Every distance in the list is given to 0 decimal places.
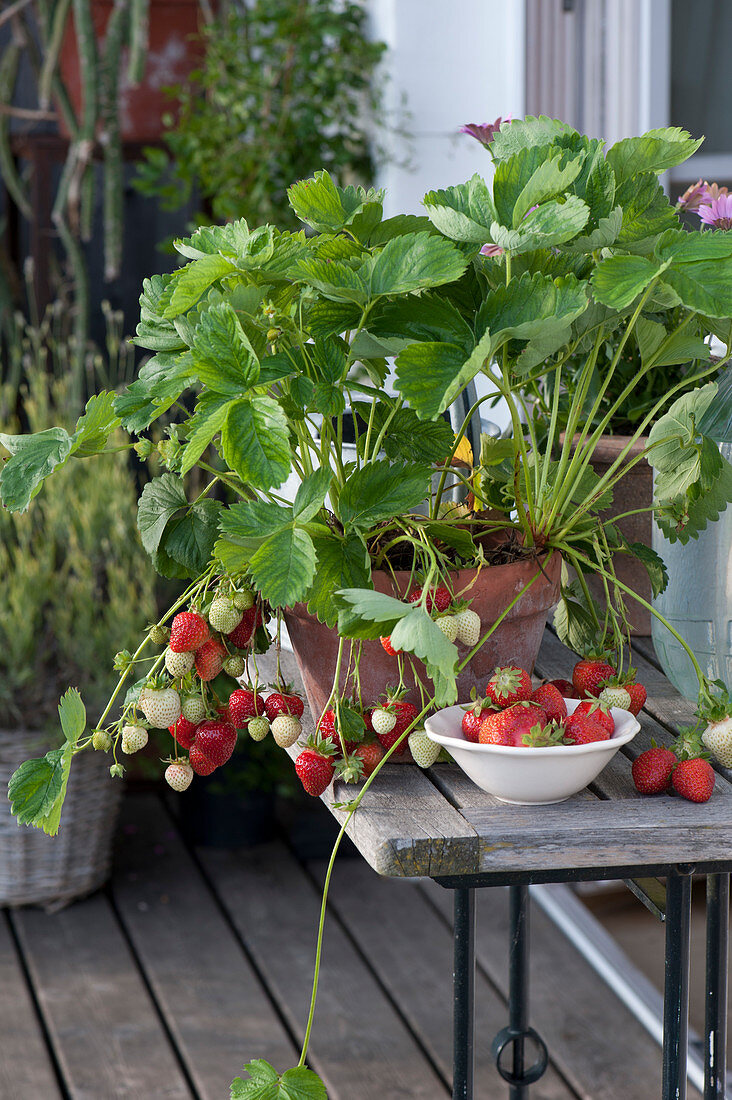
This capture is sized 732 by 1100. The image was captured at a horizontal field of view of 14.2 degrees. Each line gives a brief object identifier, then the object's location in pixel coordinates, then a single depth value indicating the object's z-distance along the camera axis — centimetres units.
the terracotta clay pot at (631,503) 249
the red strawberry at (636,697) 216
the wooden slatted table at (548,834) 201
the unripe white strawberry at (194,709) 214
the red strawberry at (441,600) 209
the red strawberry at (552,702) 209
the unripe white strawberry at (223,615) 213
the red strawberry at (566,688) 218
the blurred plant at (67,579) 469
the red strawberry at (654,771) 209
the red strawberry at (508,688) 207
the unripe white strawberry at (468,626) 207
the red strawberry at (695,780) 207
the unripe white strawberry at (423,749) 210
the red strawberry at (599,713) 208
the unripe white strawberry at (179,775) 212
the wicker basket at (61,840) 464
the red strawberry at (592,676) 217
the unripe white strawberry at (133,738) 210
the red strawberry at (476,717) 208
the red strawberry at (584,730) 206
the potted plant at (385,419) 199
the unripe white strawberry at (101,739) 211
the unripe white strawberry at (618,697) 214
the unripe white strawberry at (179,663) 212
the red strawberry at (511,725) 205
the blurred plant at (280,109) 481
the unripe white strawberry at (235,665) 216
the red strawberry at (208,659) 214
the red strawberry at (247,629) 216
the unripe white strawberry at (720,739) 211
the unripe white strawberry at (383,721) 209
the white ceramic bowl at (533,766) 204
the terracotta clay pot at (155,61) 568
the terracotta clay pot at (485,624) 215
